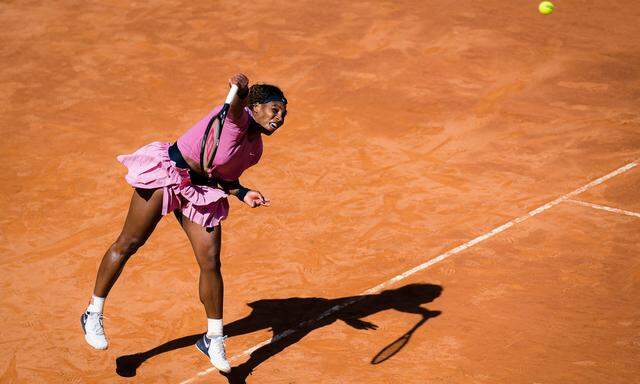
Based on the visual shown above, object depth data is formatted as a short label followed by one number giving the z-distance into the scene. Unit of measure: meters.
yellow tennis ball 25.09
